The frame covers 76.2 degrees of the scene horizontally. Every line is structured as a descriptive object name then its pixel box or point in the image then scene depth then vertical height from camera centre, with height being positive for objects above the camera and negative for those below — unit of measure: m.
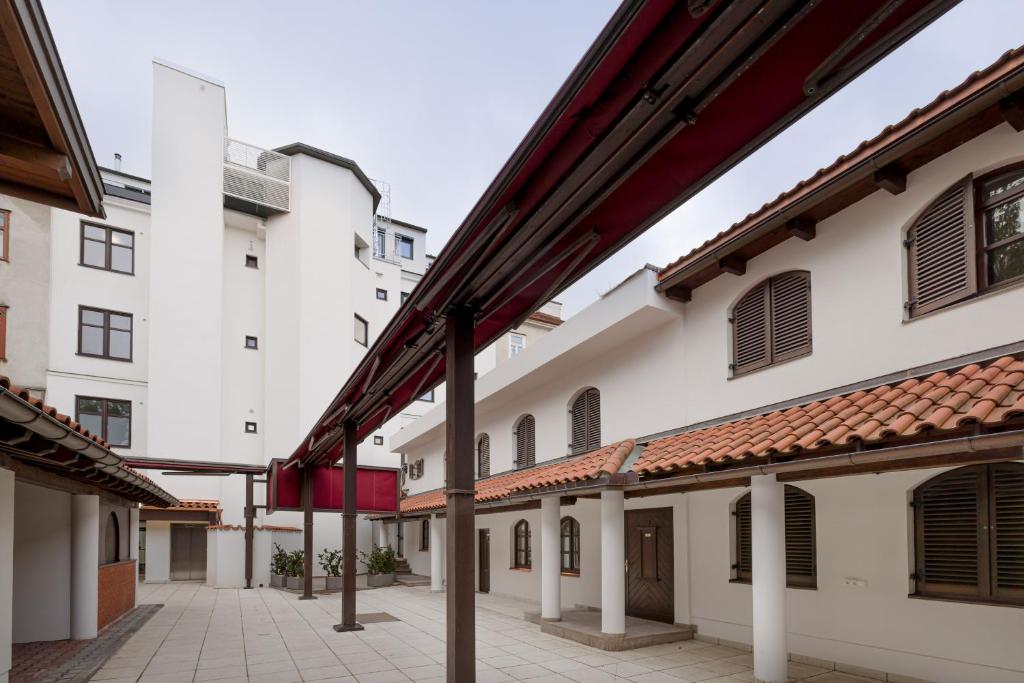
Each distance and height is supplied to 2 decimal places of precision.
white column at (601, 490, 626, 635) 9.59 -2.31
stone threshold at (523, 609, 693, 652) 9.41 -3.42
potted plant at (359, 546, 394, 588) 19.50 -4.86
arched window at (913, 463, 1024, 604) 6.38 -1.31
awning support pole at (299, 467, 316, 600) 15.67 -2.90
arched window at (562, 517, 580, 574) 13.45 -2.86
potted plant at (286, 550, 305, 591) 18.84 -4.71
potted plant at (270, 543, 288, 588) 19.61 -4.85
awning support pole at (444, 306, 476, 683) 5.08 -0.69
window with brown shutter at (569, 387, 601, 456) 12.88 -0.29
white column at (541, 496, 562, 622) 11.22 -2.67
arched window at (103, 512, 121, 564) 13.25 -2.76
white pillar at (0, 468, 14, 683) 6.20 -1.49
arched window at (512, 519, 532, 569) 15.51 -3.32
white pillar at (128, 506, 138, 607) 15.27 -2.90
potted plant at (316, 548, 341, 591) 18.44 -4.78
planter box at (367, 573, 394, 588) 19.38 -5.11
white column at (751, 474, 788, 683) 7.30 -1.92
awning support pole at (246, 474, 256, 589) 20.38 -4.01
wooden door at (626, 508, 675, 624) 10.82 -2.71
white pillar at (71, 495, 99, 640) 10.63 -2.61
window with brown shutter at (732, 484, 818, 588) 8.35 -1.74
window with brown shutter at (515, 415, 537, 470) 15.28 -0.81
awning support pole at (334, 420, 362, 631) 11.18 -2.27
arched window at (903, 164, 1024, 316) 6.43 +1.71
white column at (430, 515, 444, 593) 17.72 -4.05
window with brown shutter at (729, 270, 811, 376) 8.70 +1.18
